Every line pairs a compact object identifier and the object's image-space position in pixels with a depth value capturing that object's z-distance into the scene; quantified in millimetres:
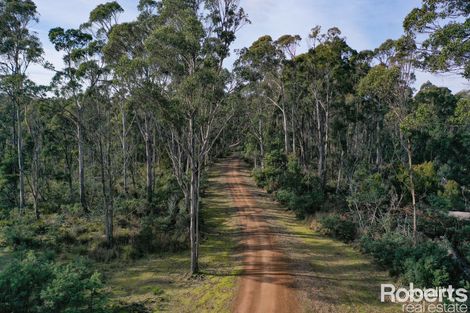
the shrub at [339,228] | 20422
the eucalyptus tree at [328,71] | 28125
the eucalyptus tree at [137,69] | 15477
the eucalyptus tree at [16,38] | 22891
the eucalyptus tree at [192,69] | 14891
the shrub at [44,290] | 9133
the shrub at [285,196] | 26834
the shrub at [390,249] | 14836
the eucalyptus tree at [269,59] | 31719
